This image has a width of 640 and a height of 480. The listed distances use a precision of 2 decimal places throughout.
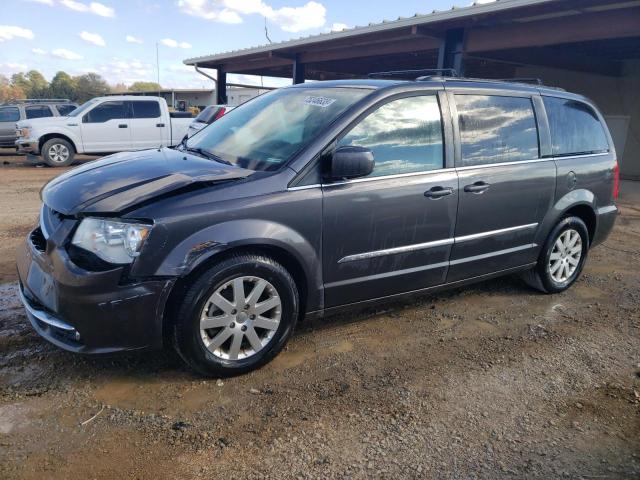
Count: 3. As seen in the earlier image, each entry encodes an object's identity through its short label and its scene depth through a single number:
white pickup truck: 13.27
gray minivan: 2.80
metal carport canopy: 9.26
